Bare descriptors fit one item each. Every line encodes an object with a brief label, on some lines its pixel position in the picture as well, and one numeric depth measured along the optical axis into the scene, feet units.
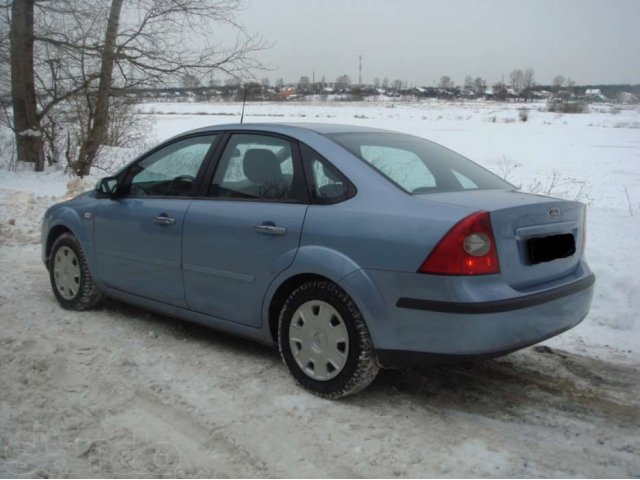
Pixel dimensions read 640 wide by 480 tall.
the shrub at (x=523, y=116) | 122.32
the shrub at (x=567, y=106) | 128.17
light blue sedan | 10.28
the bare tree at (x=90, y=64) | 45.90
